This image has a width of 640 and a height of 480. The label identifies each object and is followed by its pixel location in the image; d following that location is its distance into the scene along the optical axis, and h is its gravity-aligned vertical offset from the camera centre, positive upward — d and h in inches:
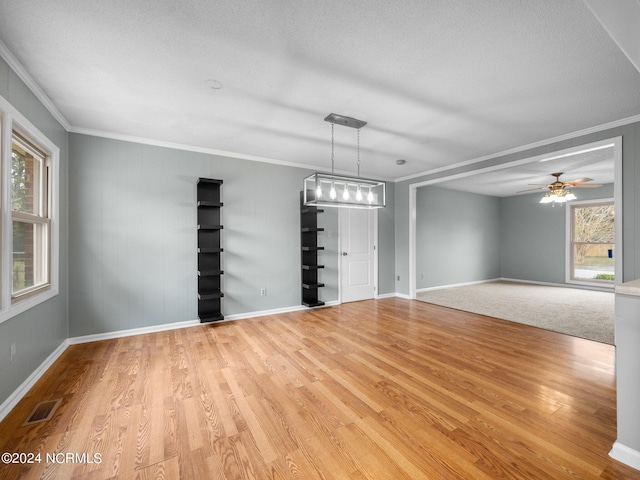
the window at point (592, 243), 266.4 -4.3
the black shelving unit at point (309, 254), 195.3 -10.5
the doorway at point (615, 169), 126.3 +44.0
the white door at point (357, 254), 218.1 -11.7
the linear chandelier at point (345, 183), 124.0 +27.1
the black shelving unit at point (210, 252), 159.5 -7.1
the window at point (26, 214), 81.0 +8.7
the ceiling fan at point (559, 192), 211.5 +36.9
